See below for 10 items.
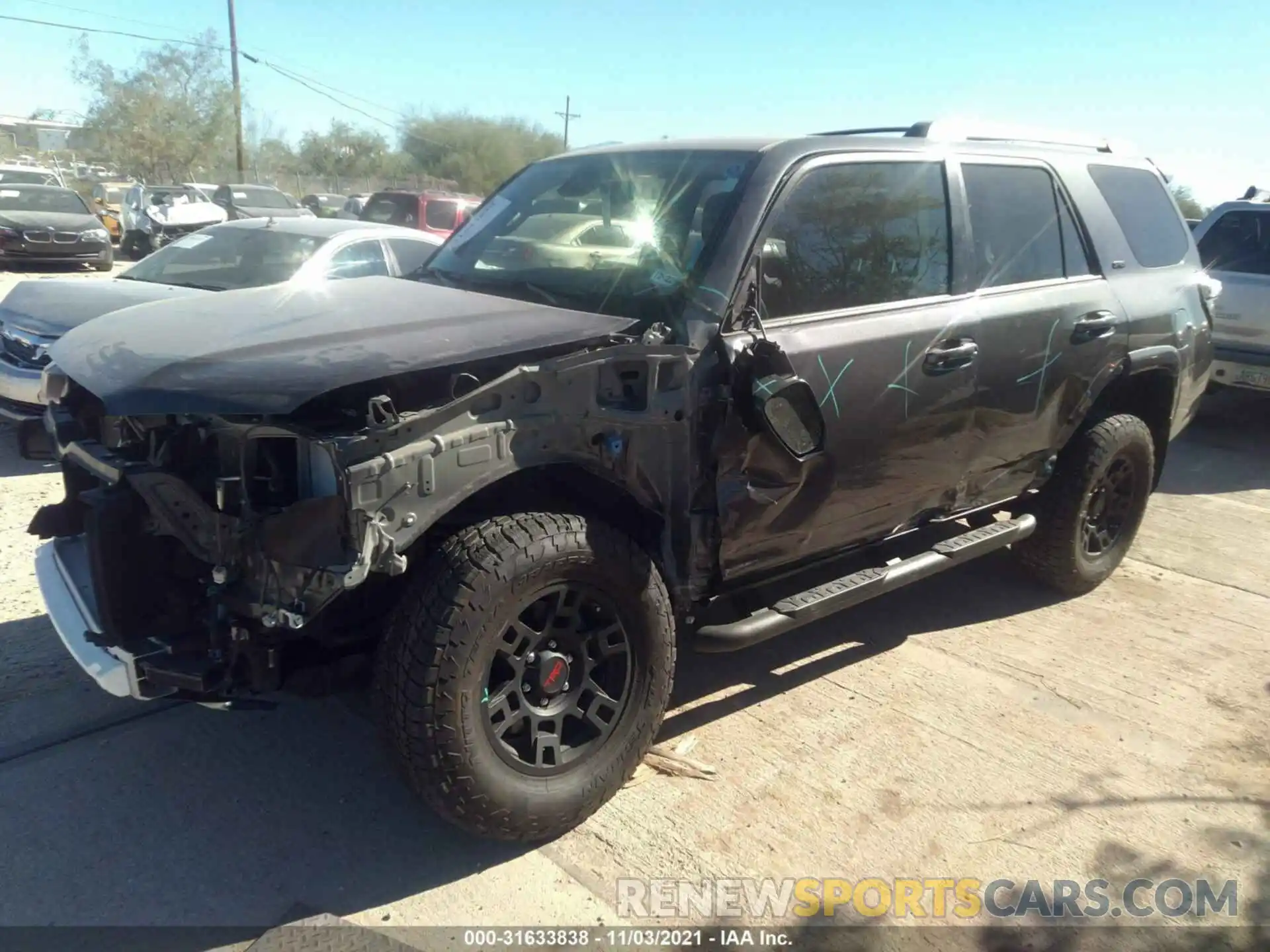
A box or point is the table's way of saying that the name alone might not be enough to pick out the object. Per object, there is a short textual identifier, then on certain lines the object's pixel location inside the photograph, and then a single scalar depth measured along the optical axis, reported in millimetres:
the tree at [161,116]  38812
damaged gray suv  2576
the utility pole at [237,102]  34062
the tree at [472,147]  49812
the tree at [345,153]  53656
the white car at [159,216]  19234
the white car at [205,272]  6258
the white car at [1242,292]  8391
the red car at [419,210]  16125
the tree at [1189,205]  28422
